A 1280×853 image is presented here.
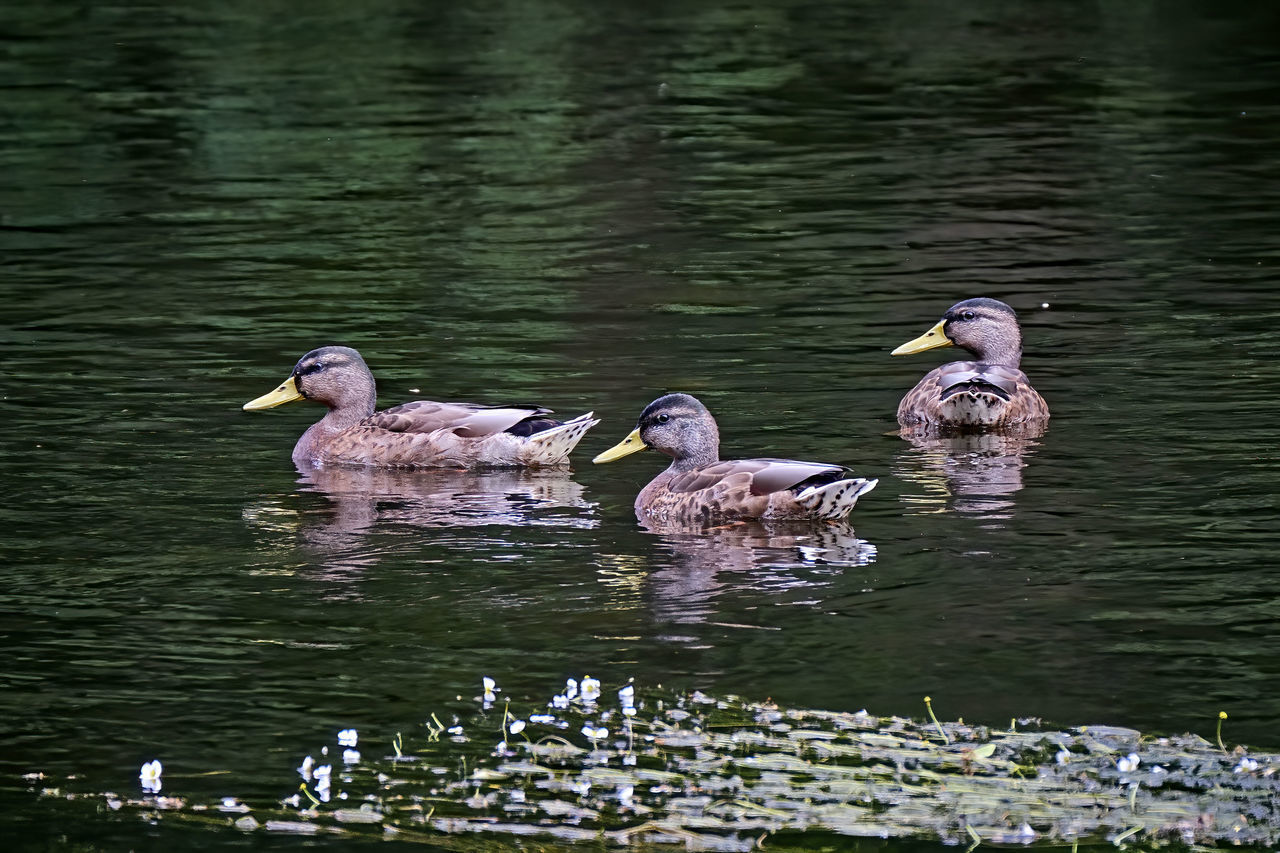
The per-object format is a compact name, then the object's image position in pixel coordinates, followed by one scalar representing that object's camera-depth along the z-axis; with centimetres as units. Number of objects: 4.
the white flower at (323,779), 1673
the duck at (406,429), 2841
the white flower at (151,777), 1702
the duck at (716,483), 2450
